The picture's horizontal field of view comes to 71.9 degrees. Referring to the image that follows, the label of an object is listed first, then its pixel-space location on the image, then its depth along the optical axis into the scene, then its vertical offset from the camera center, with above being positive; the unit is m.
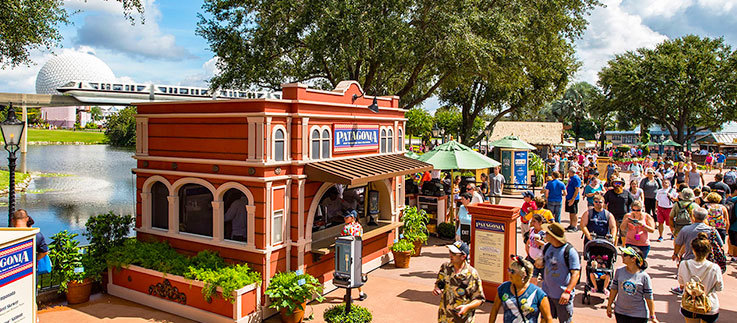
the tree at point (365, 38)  17.73 +4.24
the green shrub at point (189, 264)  8.22 -1.99
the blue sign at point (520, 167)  23.50 -0.60
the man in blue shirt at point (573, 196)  15.19 -1.25
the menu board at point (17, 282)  5.27 -1.41
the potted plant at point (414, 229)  12.70 -1.91
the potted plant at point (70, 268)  9.23 -2.14
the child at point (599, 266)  8.52 -1.89
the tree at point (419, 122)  63.44 +4.07
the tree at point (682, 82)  47.47 +6.96
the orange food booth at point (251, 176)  8.70 -0.43
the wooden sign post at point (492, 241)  8.84 -1.55
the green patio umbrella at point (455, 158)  14.56 -0.13
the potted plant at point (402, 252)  11.77 -2.29
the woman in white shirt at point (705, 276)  6.44 -1.55
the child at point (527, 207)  11.18 -1.16
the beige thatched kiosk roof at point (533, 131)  42.25 +1.98
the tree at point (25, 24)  12.78 +3.37
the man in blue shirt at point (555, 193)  14.20 -1.08
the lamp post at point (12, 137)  9.30 +0.25
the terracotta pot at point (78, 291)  9.28 -2.58
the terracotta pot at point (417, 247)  12.77 -2.37
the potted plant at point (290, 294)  8.29 -2.32
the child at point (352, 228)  8.95 -1.32
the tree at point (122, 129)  86.38 +3.94
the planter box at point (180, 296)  8.24 -2.51
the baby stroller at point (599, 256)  8.46 -1.71
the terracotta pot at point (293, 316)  8.34 -2.69
